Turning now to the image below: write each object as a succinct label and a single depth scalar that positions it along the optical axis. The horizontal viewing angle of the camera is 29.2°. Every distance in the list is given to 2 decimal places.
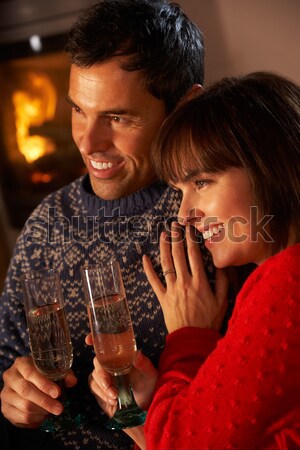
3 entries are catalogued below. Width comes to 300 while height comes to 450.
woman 1.04
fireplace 3.27
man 1.52
